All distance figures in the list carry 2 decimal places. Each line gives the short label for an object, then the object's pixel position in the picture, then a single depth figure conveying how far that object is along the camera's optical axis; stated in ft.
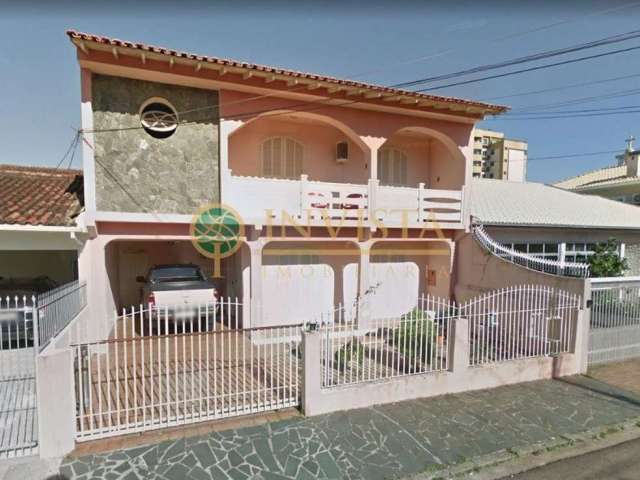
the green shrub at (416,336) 20.53
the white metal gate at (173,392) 14.87
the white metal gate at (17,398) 13.78
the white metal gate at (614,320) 25.48
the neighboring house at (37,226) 23.49
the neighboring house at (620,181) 62.80
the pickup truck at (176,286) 27.04
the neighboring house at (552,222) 38.29
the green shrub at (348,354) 20.34
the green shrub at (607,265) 33.24
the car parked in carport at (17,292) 19.16
